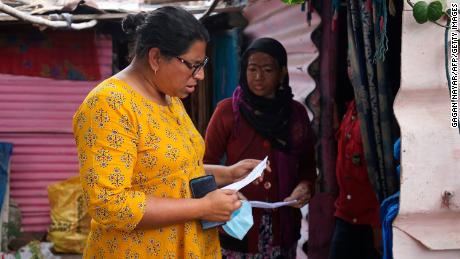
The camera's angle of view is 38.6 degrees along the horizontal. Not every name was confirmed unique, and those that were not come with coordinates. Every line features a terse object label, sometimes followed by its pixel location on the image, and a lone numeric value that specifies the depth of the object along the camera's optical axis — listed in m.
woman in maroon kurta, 3.88
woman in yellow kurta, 2.33
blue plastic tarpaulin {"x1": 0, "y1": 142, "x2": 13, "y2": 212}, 7.05
